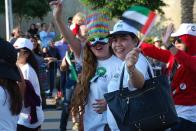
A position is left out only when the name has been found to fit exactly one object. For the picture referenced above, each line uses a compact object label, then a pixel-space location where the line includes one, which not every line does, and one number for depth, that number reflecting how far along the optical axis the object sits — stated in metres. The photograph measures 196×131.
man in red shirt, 5.48
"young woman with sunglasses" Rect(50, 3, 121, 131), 5.19
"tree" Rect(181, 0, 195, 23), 24.59
